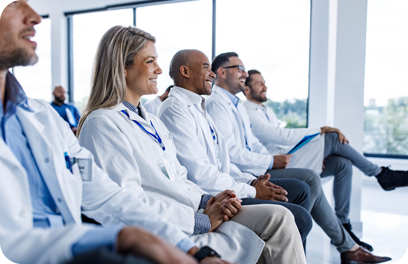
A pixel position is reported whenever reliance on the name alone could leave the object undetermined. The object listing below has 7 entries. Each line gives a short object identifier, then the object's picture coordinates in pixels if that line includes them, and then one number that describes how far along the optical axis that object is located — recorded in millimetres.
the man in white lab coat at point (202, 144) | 1800
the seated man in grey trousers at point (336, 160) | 2861
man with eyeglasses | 2271
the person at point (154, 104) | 4032
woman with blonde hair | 1299
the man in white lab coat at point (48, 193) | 635
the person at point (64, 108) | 5066
